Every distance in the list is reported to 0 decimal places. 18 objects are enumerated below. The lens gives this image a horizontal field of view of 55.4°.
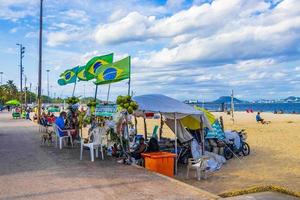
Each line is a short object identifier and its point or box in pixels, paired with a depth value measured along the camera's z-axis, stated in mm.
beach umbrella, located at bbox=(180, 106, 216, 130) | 8331
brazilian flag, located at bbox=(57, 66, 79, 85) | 11990
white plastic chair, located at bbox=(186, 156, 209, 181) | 6495
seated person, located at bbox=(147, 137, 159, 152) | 7169
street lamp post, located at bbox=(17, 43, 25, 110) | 30364
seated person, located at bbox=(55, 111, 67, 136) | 9485
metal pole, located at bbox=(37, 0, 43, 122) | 19158
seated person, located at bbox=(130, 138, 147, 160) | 7158
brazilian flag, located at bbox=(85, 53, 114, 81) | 9513
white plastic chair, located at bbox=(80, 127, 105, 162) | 7525
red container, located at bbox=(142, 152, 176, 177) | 6456
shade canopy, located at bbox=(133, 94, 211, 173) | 7401
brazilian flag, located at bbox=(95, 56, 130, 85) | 8026
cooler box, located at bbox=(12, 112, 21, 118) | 27593
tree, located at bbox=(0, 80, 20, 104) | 61590
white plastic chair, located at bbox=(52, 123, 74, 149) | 9341
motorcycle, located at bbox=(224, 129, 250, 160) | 8996
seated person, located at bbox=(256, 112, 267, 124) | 23370
